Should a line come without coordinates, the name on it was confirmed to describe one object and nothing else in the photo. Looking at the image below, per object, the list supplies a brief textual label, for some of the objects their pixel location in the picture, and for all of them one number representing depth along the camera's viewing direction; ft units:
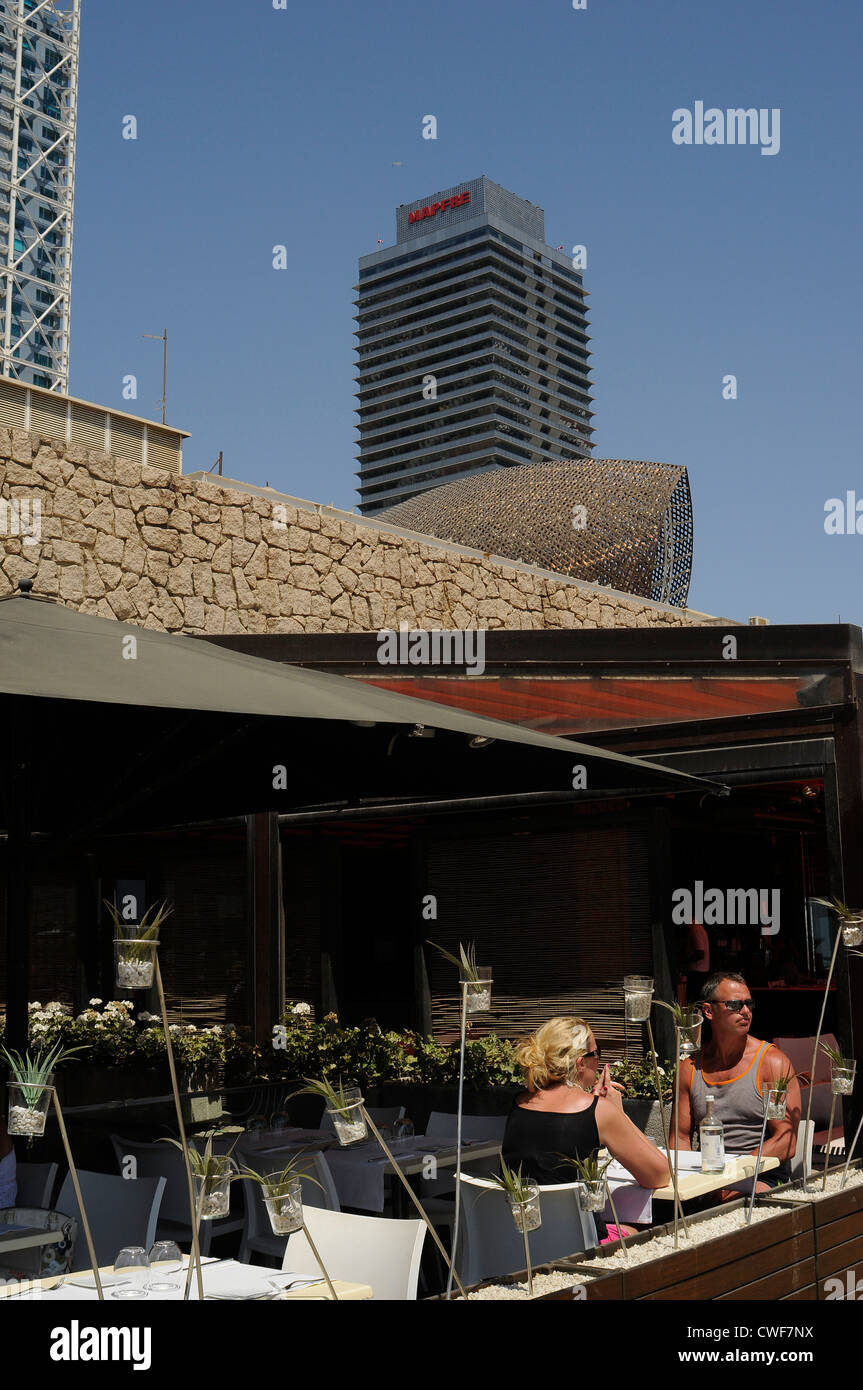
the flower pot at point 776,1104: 14.40
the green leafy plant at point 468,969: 11.33
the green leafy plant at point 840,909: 15.53
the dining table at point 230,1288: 10.20
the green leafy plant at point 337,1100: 9.36
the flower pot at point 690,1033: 13.41
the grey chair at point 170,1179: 16.46
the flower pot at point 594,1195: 11.19
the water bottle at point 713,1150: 14.70
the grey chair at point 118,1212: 13.56
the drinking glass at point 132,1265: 10.28
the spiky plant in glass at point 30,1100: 9.76
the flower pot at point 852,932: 15.72
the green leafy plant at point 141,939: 10.19
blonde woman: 13.14
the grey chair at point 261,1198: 15.17
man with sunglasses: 16.11
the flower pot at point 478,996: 11.85
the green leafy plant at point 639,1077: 22.93
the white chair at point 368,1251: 11.09
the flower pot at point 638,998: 13.65
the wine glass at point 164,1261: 10.61
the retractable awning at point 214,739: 10.98
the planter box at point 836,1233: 12.71
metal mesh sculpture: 101.24
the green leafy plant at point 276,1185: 8.57
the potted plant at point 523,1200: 9.66
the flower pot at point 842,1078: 14.88
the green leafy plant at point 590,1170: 11.10
